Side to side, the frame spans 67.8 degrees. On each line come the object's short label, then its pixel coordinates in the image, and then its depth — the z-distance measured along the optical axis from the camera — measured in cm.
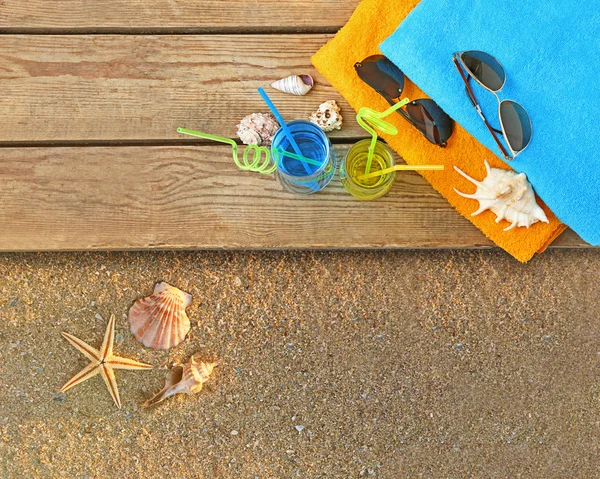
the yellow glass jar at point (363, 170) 106
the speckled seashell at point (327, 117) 109
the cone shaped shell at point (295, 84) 110
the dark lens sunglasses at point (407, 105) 105
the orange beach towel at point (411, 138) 108
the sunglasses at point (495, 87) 98
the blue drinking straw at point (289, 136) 96
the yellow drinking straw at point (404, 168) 98
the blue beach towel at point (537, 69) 99
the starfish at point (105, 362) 129
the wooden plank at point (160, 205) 111
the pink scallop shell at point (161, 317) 129
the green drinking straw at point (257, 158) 96
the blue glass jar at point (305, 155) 100
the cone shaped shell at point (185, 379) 130
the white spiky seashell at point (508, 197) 102
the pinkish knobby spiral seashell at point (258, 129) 107
